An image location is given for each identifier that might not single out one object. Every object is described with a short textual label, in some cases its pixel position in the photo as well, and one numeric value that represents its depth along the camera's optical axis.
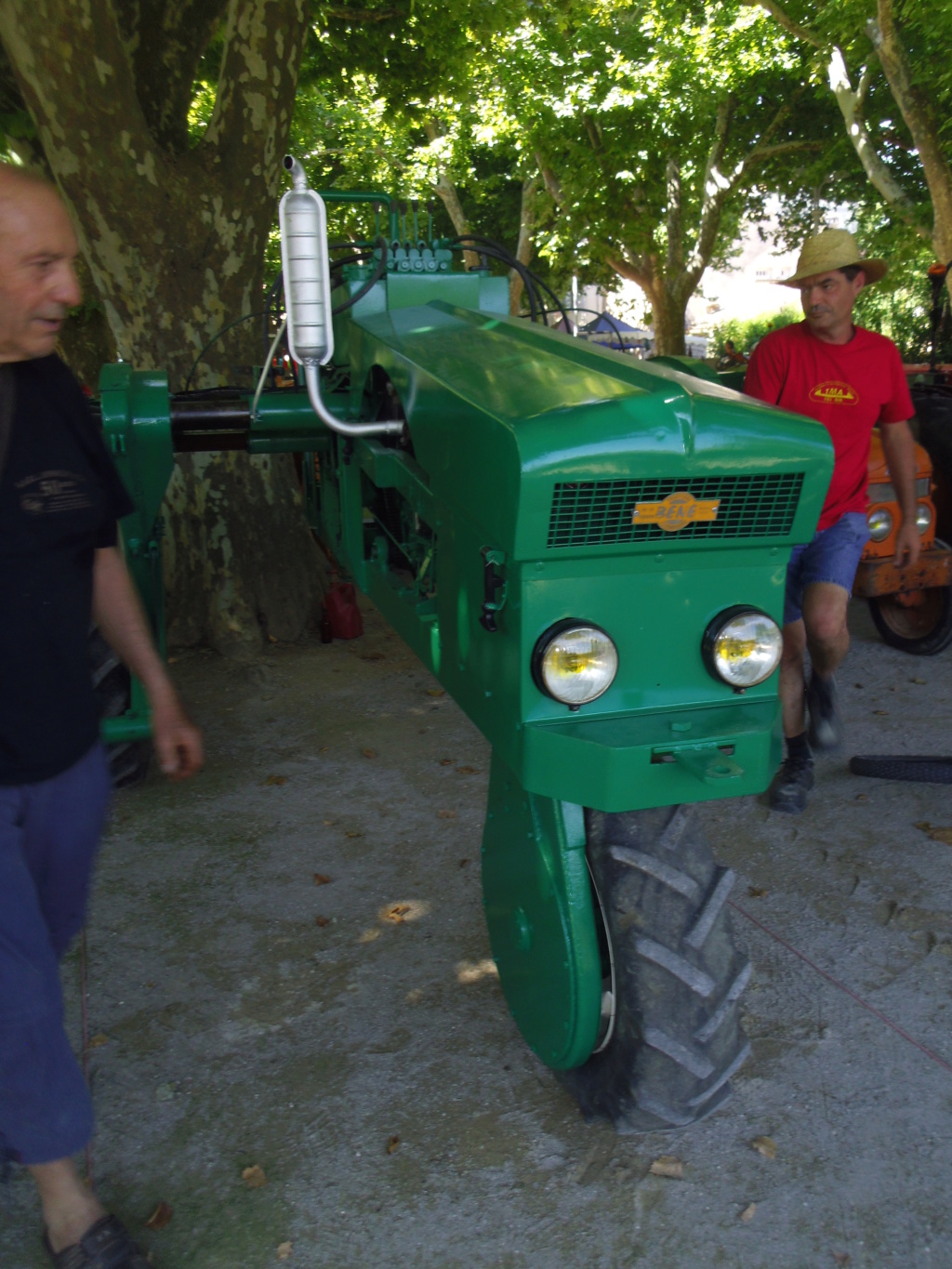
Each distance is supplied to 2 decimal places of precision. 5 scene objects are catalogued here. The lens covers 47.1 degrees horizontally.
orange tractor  5.45
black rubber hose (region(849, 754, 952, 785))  4.18
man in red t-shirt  3.88
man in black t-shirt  1.90
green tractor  2.11
